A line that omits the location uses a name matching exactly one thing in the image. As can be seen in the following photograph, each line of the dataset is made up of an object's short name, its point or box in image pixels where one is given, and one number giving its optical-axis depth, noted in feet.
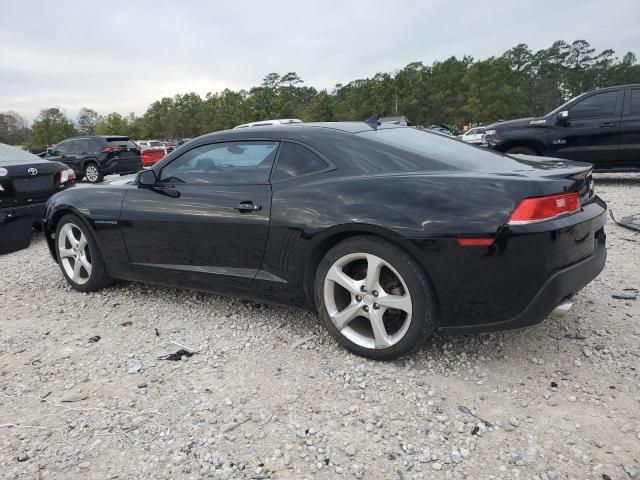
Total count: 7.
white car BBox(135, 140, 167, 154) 92.17
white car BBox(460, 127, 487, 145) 88.08
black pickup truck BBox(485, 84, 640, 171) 26.30
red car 67.67
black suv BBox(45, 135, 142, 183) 48.96
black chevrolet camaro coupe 7.50
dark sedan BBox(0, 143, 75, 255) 18.92
